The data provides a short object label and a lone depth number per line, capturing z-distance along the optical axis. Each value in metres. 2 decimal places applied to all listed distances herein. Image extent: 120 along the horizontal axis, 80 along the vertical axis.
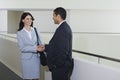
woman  3.99
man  3.63
